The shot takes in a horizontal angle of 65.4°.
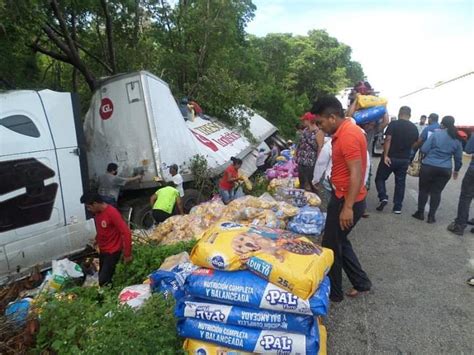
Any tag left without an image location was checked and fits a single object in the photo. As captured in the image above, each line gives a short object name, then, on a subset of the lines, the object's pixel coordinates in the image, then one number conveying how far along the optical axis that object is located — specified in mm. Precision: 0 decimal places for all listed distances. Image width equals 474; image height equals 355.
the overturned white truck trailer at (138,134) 5996
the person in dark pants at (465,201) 5059
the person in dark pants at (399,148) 5922
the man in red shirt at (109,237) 3855
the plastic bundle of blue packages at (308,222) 4918
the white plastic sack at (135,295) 3127
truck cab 3947
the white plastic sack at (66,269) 4129
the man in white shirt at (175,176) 6230
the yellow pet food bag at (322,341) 2525
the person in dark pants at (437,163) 5488
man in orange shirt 3027
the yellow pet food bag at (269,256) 2357
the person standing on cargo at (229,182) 6969
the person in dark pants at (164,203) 5723
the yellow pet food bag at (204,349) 2455
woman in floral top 6625
